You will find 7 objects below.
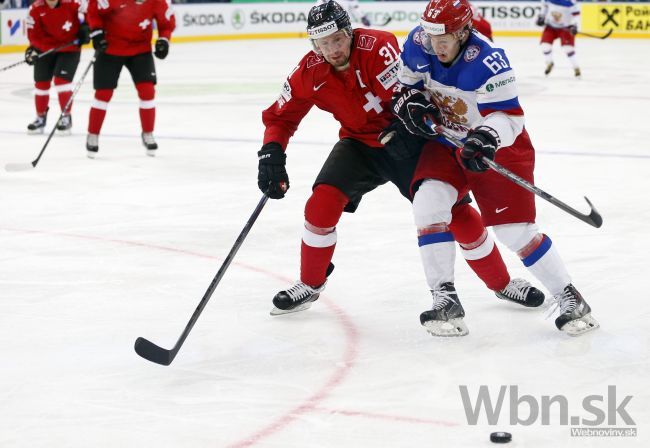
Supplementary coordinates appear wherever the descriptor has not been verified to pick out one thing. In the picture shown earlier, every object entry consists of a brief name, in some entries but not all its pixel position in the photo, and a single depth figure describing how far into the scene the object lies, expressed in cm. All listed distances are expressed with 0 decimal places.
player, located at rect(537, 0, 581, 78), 2183
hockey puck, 431
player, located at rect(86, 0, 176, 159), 1225
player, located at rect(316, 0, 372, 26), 2560
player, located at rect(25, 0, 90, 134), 1427
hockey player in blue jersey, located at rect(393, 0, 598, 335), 555
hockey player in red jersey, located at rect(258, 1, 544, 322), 595
